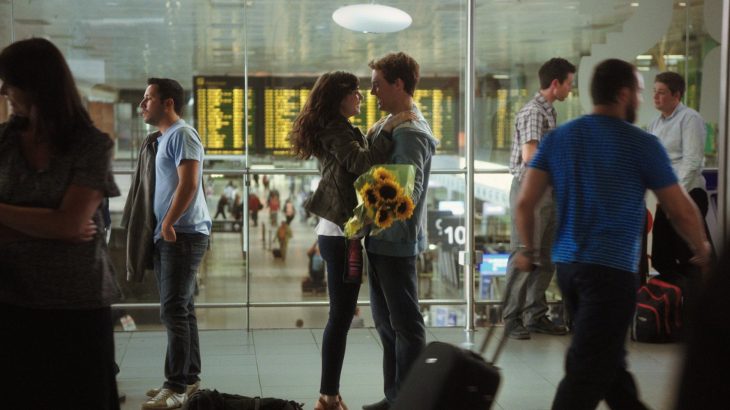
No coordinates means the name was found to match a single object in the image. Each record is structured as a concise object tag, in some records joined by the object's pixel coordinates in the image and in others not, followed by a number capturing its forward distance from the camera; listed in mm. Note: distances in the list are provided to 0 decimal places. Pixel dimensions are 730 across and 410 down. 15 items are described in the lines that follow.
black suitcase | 3107
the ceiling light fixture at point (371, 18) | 6945
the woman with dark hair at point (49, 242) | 2697
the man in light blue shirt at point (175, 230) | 4809
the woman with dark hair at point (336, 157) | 4367
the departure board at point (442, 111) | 7297
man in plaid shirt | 6340
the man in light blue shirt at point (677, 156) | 6328
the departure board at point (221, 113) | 7004
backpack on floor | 6465
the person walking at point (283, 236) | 7520
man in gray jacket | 4340
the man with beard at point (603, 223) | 3514
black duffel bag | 4203
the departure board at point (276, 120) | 7133
